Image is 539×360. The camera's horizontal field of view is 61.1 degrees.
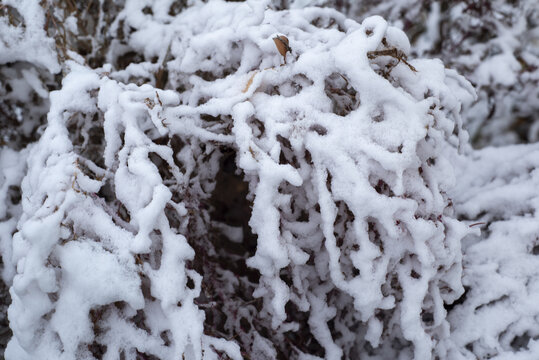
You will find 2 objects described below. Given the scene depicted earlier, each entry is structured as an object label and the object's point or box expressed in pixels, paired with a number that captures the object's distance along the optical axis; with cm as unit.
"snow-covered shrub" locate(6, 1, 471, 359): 85
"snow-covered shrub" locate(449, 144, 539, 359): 106
